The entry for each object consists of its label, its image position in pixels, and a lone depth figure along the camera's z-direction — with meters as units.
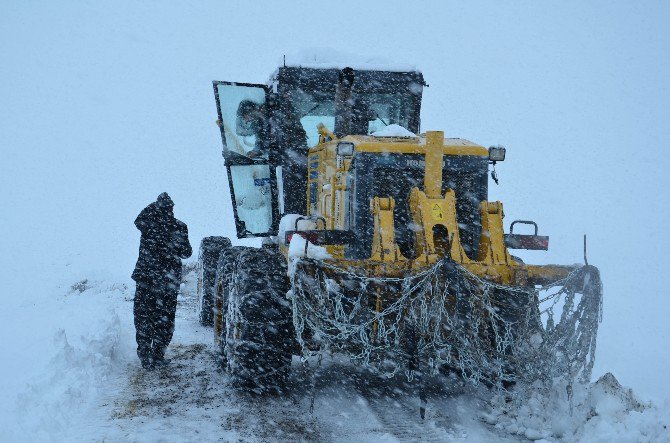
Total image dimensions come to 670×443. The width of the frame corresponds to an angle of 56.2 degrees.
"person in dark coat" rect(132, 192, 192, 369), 6.52
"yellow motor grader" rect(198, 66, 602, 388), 5.00
